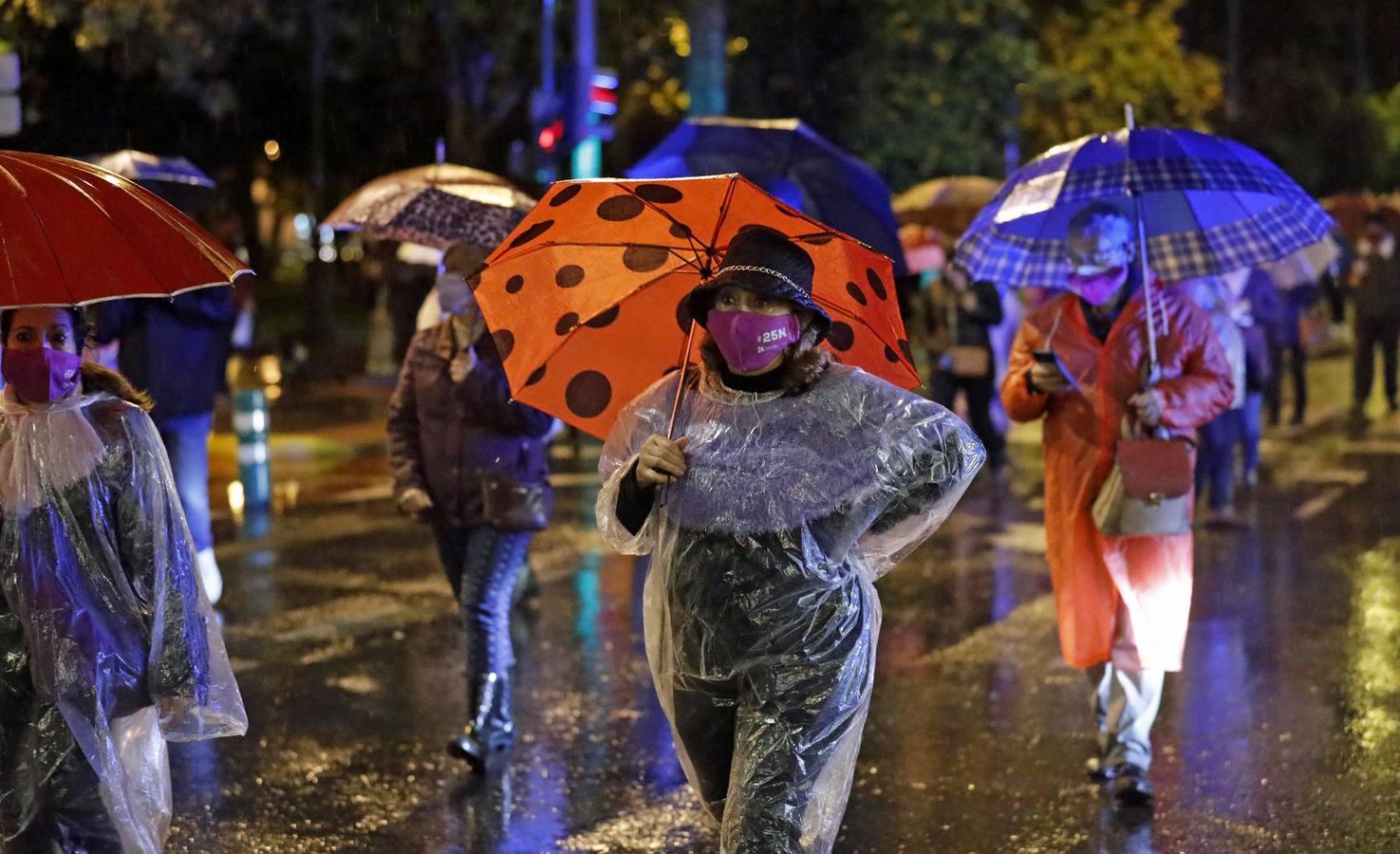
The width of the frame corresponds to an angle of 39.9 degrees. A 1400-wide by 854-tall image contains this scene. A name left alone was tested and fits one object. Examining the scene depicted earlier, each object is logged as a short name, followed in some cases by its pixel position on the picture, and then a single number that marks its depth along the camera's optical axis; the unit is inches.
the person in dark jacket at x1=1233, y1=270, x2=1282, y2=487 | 551.8
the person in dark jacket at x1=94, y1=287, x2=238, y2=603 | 354.6
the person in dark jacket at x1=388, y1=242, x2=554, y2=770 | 260.8
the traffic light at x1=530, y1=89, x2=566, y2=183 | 766.5
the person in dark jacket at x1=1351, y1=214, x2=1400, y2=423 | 738.2
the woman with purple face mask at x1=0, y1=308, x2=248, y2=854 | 172.4
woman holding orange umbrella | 165.0
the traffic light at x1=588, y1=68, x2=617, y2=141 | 802.2
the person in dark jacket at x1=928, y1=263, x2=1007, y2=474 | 557.3
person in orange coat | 244.4
